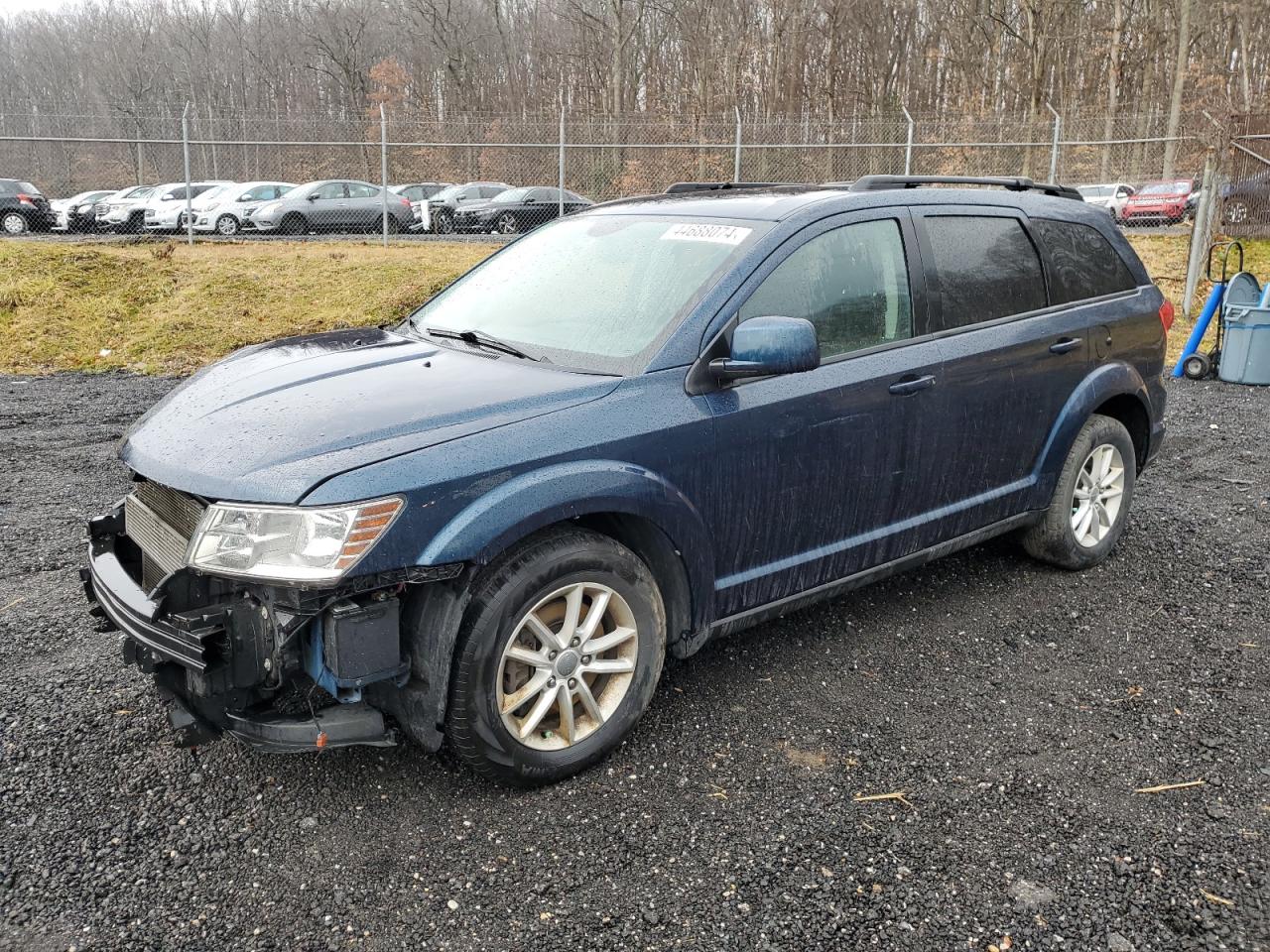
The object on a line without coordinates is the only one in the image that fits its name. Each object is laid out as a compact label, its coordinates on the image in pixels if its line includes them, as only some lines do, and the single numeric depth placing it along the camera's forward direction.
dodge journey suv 2.77
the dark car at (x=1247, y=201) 16.72
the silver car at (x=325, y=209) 22.30
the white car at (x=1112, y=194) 21.09
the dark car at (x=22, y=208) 24.23
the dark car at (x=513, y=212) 22.52
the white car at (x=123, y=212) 24.30
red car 20.36
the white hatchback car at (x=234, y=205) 24.44
